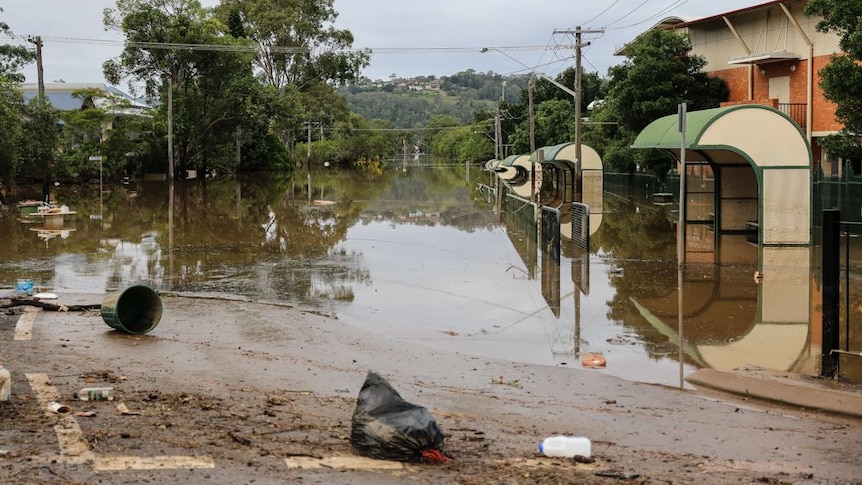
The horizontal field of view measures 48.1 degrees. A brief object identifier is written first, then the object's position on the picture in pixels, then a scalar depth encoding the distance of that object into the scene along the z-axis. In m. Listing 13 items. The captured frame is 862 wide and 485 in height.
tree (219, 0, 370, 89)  86.31
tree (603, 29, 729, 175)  42.53
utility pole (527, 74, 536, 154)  58.60
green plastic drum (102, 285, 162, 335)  13.60
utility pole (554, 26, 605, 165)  36.94
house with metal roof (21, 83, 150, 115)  65.06
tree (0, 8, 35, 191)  39.75
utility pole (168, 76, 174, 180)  62.00
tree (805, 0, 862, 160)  23.55
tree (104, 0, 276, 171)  61.66
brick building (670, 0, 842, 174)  35.88
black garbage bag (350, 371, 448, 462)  7.22
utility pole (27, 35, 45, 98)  50.59
